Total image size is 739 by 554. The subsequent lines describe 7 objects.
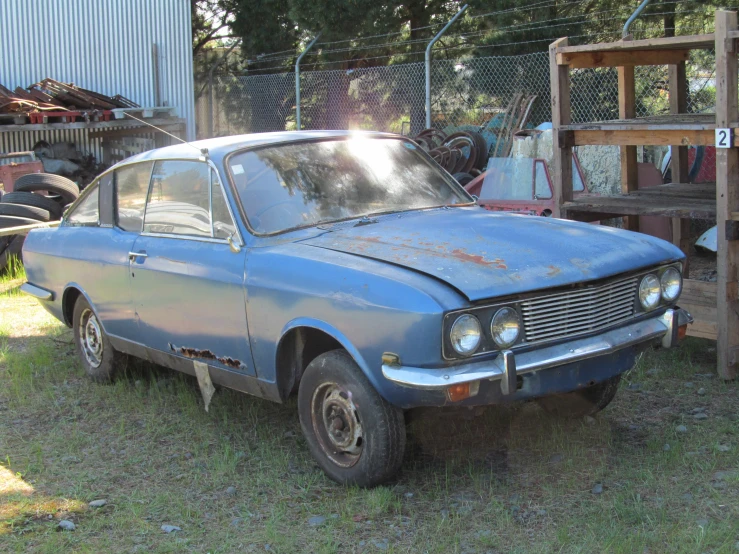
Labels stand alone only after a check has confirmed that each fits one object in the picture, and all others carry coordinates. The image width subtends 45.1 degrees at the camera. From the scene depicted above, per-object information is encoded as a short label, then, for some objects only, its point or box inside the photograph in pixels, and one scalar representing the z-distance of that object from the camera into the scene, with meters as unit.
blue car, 3.82
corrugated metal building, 17.94
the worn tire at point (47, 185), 11.27
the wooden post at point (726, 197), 5.46
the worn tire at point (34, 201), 10.57
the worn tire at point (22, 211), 10.17
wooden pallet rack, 5.52
